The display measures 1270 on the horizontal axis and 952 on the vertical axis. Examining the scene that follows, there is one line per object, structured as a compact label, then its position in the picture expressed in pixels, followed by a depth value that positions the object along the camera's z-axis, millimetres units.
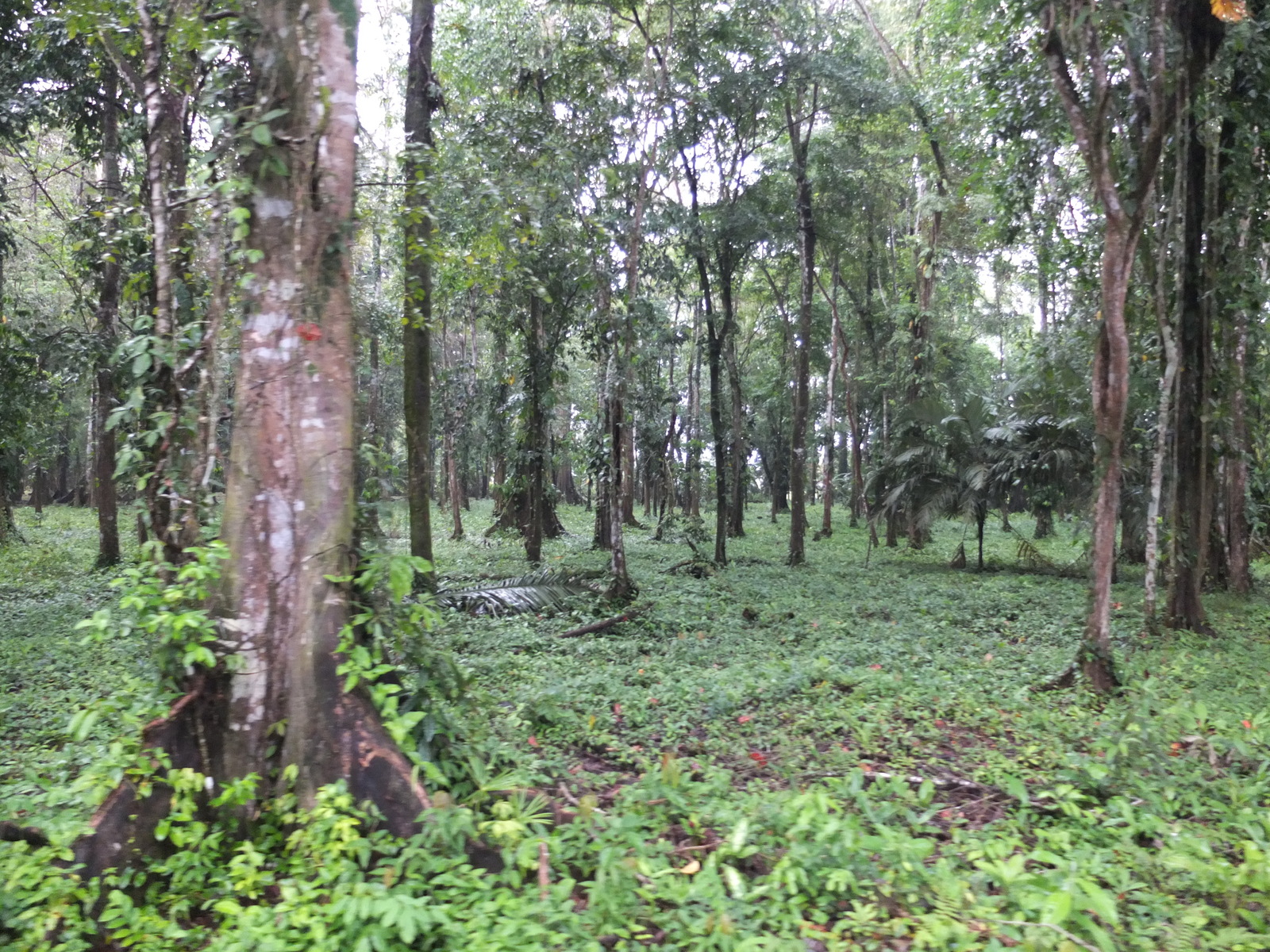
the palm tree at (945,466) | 13484
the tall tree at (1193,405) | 8148
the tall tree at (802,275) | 13781
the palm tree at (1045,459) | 12445
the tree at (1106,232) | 5742
